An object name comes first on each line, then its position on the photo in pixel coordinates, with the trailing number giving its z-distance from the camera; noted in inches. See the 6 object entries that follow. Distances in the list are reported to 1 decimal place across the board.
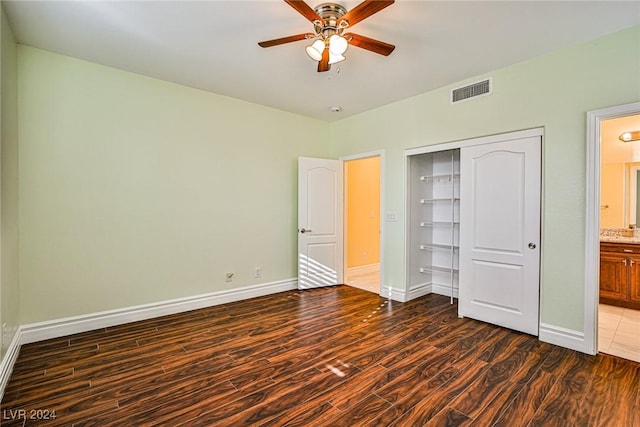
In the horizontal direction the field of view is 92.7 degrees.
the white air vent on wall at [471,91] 135.1
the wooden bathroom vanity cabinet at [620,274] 148.5
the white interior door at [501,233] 123.5
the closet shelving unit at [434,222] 173.3
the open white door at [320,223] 191.6
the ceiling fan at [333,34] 81.9
